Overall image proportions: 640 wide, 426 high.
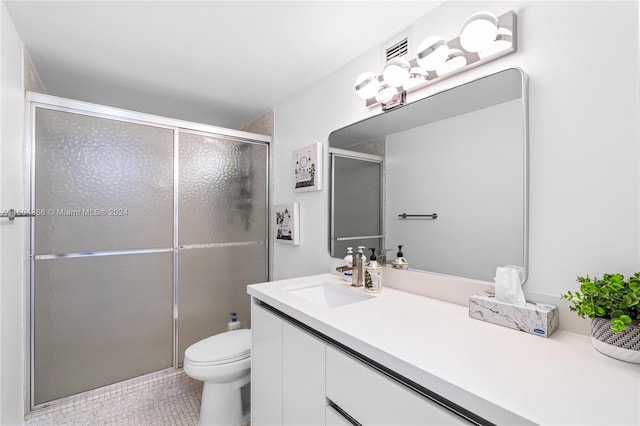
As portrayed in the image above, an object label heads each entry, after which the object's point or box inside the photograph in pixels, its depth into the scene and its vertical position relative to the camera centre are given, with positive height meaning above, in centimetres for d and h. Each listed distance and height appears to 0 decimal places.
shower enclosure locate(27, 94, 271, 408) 176 -19
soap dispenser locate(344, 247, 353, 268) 168 -27
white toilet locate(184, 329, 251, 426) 156 -91
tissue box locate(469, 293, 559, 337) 89 -33
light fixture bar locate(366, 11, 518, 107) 105 +63
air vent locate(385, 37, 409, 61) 145 +86
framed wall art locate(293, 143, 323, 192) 197 +33
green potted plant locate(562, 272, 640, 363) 71 -25
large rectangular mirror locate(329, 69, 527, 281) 107 +16
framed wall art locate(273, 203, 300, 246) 221 -7
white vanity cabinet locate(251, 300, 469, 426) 74 -56
